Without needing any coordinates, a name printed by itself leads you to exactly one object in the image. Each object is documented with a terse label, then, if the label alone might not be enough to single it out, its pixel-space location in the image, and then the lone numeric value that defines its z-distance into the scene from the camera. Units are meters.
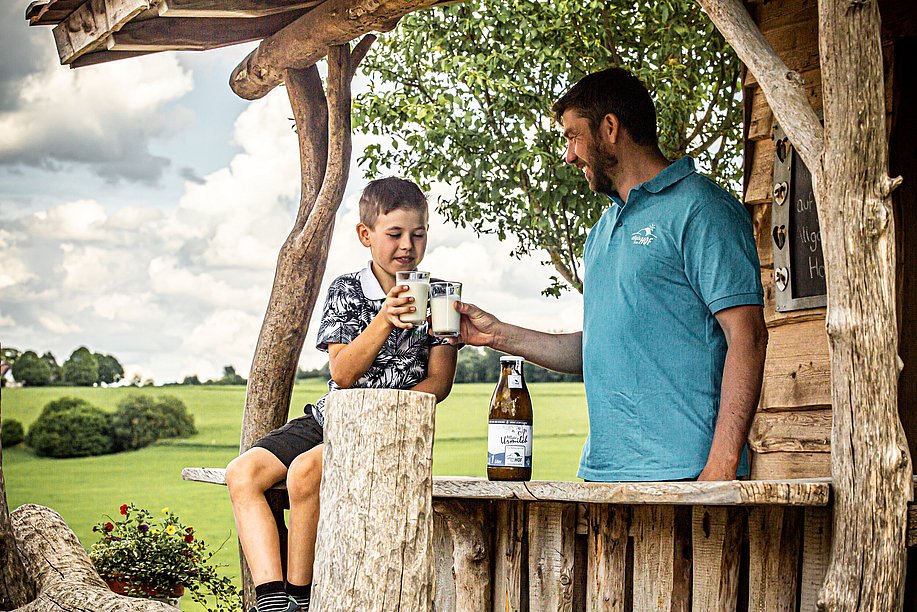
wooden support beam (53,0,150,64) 4.03
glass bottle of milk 2.76
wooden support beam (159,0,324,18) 4.01
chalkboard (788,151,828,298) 4.02
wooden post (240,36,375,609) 4.91
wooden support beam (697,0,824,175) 2.75
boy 3.22
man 2.72
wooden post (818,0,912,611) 2.51
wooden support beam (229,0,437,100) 4.29
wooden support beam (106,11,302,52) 4.47
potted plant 5.74
